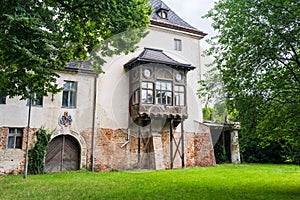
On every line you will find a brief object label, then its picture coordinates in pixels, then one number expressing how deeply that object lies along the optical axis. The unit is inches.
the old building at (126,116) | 596.1
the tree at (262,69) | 308.8
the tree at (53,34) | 247.6
